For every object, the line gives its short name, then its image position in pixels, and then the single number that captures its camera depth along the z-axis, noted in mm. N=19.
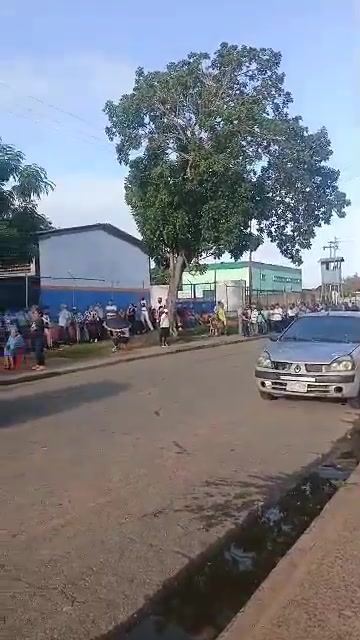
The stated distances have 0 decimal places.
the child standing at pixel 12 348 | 17844
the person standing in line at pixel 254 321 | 34500
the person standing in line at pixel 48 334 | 23188
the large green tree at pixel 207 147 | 27453
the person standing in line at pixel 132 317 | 29078
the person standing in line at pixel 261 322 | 35500
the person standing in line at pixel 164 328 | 25625
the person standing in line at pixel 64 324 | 24938
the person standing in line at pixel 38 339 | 17564
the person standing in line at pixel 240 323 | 33469
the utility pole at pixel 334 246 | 74188
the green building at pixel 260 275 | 69312
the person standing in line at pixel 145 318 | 30281
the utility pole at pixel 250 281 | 39719
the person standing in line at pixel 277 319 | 36438
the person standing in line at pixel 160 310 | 27197
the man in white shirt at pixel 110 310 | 25634
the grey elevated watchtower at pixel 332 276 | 61625
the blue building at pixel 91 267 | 29531
